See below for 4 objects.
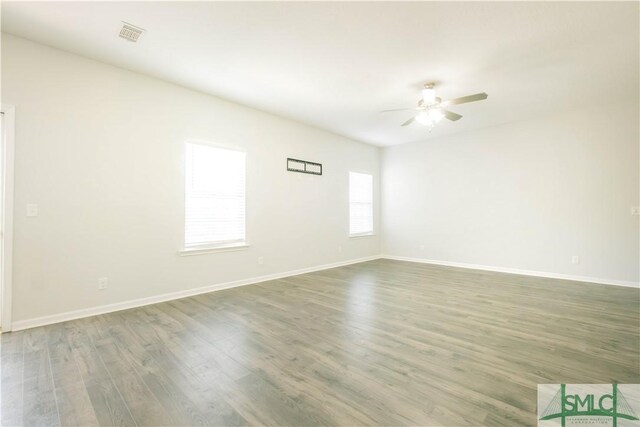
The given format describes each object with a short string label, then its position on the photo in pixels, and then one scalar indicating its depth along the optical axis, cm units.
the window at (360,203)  681
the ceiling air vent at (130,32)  267
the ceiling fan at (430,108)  369
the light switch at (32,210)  286
